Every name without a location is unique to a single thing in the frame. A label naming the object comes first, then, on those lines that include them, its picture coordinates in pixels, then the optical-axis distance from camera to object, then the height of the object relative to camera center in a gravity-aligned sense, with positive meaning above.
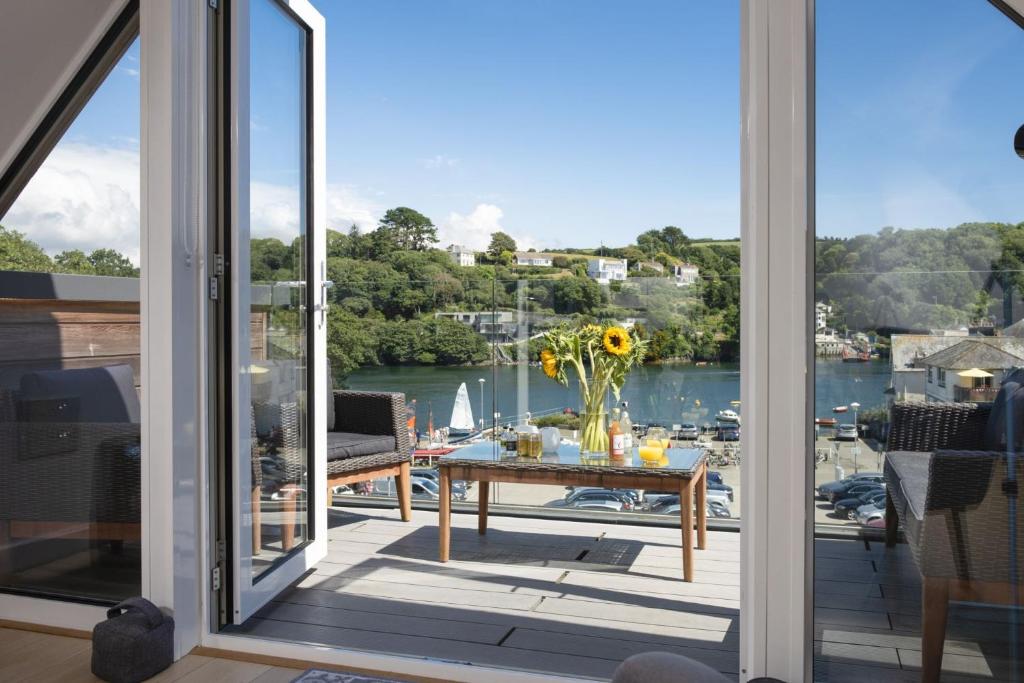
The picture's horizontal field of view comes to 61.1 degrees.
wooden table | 3.47 -0.53
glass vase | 3.90 -0.41
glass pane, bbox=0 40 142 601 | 2.85 -0.05
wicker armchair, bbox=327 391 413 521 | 4.18 -0.47
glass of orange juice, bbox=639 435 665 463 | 3.62 -0.45
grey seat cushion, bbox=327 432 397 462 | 4.16 -0.48
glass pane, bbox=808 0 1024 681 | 1.96 +0.01
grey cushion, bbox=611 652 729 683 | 1.33 -0.51
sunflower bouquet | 3.92 -0.08
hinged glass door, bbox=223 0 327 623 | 2.87 +0.13
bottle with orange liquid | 3.78 -0.43
